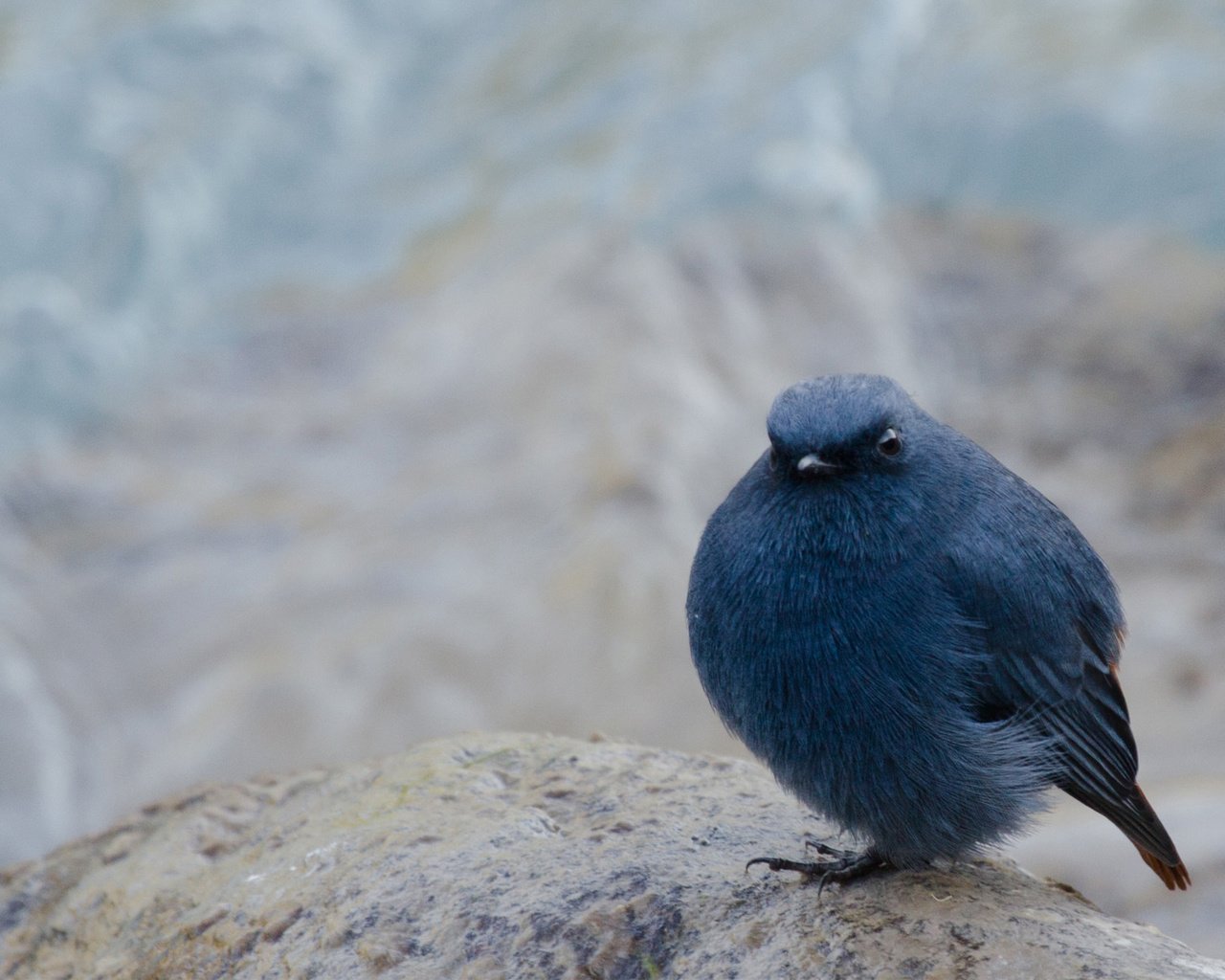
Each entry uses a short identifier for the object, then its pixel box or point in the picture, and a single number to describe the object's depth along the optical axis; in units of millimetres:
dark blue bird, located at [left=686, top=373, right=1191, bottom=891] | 7059
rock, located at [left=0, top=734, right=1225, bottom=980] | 6789
